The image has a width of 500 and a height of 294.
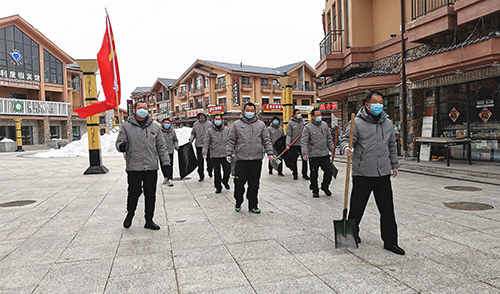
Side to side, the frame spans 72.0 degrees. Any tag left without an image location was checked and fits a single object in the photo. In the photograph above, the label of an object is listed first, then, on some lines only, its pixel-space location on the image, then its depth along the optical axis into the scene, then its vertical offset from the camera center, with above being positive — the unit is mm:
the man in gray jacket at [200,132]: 9500 +128
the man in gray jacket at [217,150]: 7903 -318
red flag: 6152 +1183
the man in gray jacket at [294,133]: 9797 +48
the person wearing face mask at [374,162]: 3863 -334
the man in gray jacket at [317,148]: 7090 -304
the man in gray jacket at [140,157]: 4805 -271
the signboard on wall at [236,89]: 42844 +5848
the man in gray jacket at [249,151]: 5773 -259
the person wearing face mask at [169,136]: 9609 +23
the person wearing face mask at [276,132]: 10758 +96
